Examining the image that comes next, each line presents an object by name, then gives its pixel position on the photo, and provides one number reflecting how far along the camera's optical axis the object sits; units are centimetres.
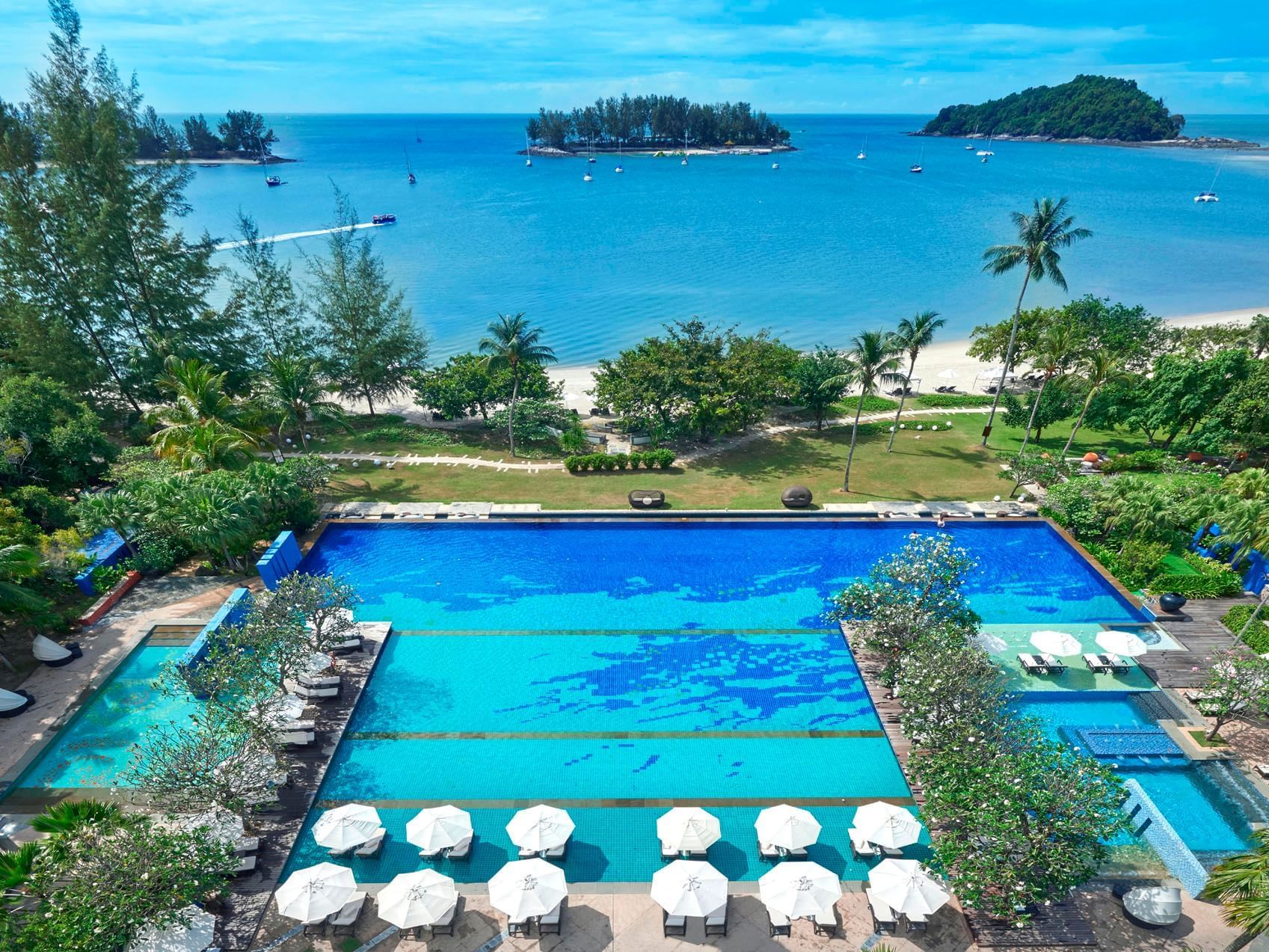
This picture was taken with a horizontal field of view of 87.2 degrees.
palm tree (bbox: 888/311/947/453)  3434
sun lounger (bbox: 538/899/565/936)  1468
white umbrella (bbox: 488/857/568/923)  1416
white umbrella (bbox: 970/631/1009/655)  2244
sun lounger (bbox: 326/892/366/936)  1468
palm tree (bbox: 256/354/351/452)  3509
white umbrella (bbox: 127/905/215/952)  1346
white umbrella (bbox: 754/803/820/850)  1591
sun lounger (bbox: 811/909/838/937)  1460
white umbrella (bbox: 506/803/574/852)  1590
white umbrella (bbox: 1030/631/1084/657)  2173
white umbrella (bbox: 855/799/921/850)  1592
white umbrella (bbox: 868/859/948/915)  1430
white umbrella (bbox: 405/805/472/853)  1585
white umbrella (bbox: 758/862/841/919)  1423
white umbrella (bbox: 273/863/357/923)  1416
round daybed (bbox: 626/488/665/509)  3158
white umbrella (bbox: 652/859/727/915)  1427
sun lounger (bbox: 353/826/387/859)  1619
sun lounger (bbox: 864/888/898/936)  1463
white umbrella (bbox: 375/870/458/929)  1405
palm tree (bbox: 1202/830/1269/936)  1086
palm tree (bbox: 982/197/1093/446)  3359
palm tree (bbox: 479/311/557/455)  3638
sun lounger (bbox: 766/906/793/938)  1460
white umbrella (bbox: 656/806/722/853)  1597
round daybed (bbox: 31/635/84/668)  2180
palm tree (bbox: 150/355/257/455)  2956
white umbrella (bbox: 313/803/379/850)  1583
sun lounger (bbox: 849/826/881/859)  1619
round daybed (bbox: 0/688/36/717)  2003
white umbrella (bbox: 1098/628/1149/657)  2180
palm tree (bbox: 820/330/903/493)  3456
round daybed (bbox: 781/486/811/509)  3125
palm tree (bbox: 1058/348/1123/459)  3359
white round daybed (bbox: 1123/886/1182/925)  1446
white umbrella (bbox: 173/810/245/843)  1555
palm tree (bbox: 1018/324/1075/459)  3647
